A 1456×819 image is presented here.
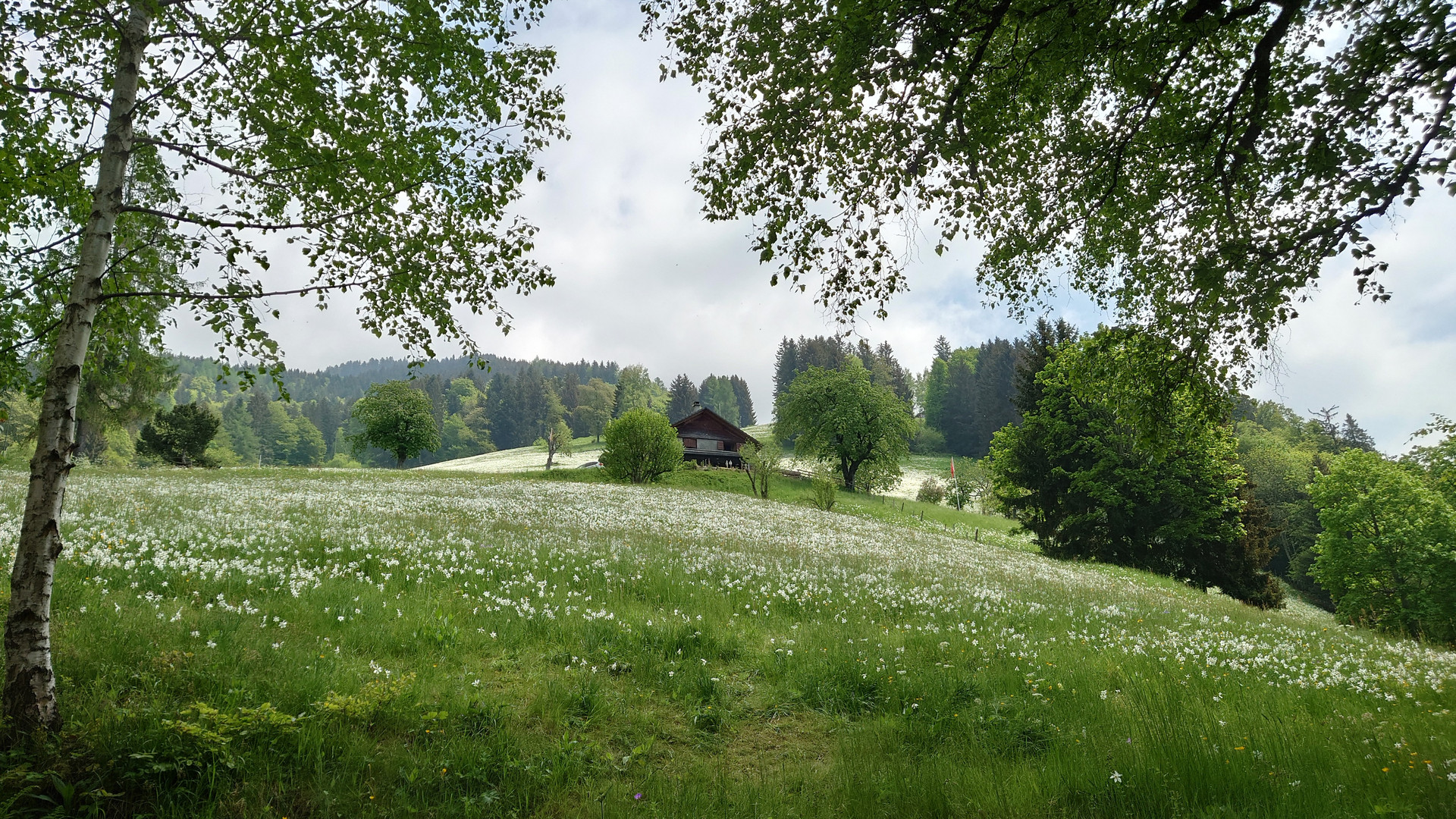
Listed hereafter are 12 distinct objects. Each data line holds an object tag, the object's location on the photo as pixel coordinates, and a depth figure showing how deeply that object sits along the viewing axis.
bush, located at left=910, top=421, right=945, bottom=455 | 105.75
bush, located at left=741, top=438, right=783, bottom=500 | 45.53
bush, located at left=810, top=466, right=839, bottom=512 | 40.62
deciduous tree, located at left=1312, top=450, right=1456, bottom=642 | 29.67
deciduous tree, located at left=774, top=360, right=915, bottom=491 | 61.81
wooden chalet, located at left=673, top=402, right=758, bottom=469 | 72.44
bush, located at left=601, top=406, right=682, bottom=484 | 45.28
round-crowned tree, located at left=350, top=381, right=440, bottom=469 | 54.59
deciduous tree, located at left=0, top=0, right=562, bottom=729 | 4.09
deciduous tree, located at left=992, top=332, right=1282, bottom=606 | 32.53
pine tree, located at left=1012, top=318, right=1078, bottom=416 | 38.44
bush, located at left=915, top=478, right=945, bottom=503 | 64.31
